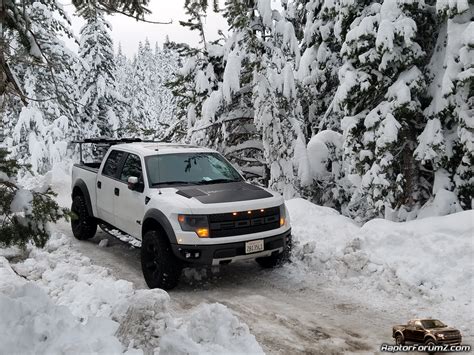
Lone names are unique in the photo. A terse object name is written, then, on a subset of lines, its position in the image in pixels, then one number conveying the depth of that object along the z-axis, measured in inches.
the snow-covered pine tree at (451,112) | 311.4
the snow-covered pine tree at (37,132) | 949.8
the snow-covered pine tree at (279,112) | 457.4
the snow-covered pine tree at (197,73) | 537.6
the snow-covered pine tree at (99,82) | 1218.6
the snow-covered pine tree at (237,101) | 482.3
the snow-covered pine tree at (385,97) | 339.6
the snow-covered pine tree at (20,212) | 177.6
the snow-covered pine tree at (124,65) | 3430.1
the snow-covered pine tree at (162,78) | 3235.7
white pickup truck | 259.6
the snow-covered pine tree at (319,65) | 502.6
